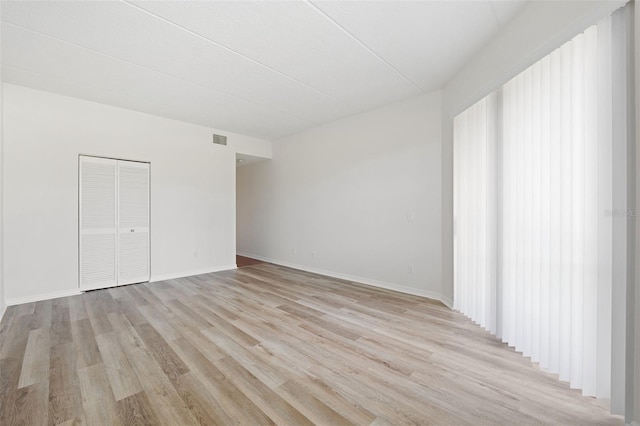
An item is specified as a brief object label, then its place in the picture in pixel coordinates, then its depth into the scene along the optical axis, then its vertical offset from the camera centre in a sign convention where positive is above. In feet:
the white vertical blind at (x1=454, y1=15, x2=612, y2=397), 4.88 +0.04
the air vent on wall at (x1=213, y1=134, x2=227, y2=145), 16.78 +5.16
